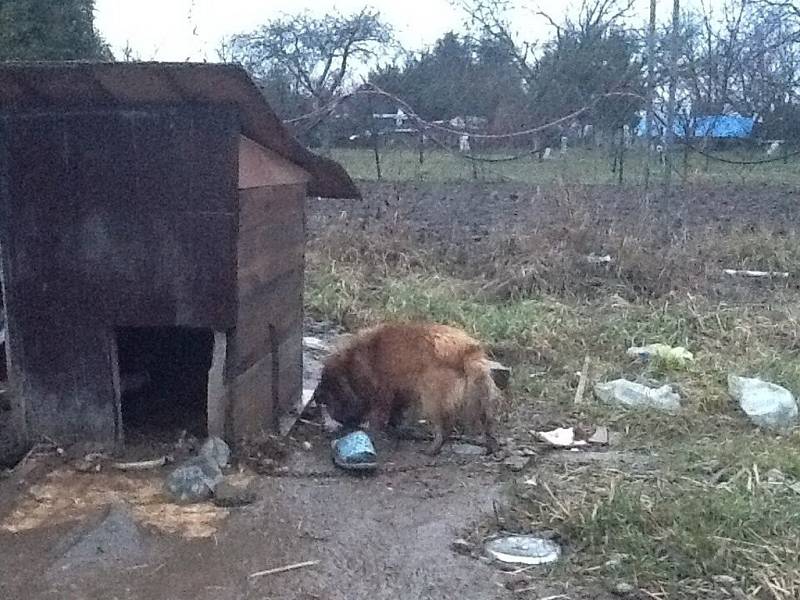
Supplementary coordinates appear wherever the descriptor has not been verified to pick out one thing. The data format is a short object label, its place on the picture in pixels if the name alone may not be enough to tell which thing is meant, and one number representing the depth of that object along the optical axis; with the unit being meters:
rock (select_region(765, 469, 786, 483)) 4.26
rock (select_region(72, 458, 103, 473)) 4.48
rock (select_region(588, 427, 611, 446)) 5.08
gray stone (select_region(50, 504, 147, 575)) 3.60
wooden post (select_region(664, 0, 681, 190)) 9.65
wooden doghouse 4.41
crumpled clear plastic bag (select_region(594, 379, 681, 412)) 5.55
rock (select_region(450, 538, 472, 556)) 3.74
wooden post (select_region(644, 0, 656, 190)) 10.20
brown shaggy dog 4.84
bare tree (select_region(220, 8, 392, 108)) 20.50
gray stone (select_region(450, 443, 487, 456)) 4.92
